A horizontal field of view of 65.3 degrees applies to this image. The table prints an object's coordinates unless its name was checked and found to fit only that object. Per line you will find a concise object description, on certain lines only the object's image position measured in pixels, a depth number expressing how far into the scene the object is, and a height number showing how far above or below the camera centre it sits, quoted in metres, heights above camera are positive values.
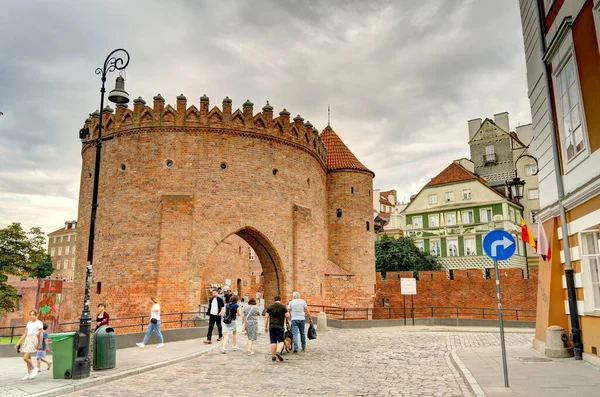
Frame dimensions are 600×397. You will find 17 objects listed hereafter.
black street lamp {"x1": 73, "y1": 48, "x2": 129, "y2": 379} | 8.71 +0.39
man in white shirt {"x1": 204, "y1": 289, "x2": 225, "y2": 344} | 14.46 -0.63
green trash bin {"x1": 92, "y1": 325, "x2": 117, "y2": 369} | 9.45 -1.21
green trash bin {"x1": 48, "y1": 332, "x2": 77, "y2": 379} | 8.70 -1.20
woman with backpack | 12.77 -0.71
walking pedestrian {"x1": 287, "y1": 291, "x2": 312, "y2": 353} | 12.16 -0.69
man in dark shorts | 11.22 -0.91
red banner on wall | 22.11 -0.52
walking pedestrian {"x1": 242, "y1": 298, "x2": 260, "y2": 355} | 12.10 -0.85
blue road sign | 7.19 +0.62
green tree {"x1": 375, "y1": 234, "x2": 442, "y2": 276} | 41.50 +2.48
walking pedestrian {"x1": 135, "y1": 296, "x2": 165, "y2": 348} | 13.40 -1.11
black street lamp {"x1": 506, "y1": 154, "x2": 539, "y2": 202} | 11.51 +2.37
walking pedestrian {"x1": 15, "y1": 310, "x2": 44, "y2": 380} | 8.79 -0.96
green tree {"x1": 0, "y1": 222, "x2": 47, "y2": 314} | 28.98 +2.32
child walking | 9.34 -1.29
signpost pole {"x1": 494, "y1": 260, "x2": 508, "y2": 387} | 6.98 -1.04
